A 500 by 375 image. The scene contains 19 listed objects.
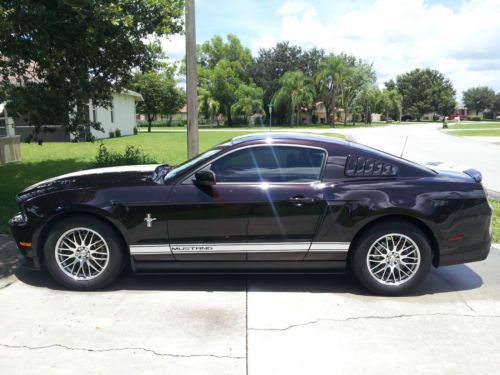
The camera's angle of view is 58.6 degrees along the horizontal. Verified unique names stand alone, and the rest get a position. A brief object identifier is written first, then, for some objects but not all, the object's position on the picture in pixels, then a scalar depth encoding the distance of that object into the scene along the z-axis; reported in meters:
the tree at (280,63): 74.75
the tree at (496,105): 117.56
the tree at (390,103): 85.44
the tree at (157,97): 45.34
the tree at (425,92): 106.04
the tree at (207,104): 65.69
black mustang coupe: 4.32
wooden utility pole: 8.83
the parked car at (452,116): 113.78
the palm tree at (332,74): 62.97
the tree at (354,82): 67.85
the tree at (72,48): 6.62
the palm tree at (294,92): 62.25
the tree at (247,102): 63.47
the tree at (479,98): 120.38
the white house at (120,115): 30.28
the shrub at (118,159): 9.34
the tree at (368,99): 78.62
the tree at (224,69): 66.31
